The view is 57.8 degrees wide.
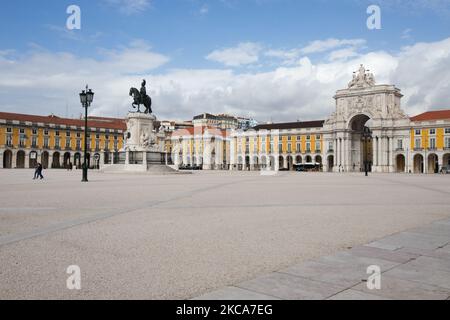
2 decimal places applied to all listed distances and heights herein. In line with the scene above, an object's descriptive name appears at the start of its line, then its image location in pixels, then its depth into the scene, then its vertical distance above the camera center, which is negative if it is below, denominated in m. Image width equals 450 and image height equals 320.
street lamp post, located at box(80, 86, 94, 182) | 24.67 +3.86
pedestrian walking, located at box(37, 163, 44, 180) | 28.37 -0.45
